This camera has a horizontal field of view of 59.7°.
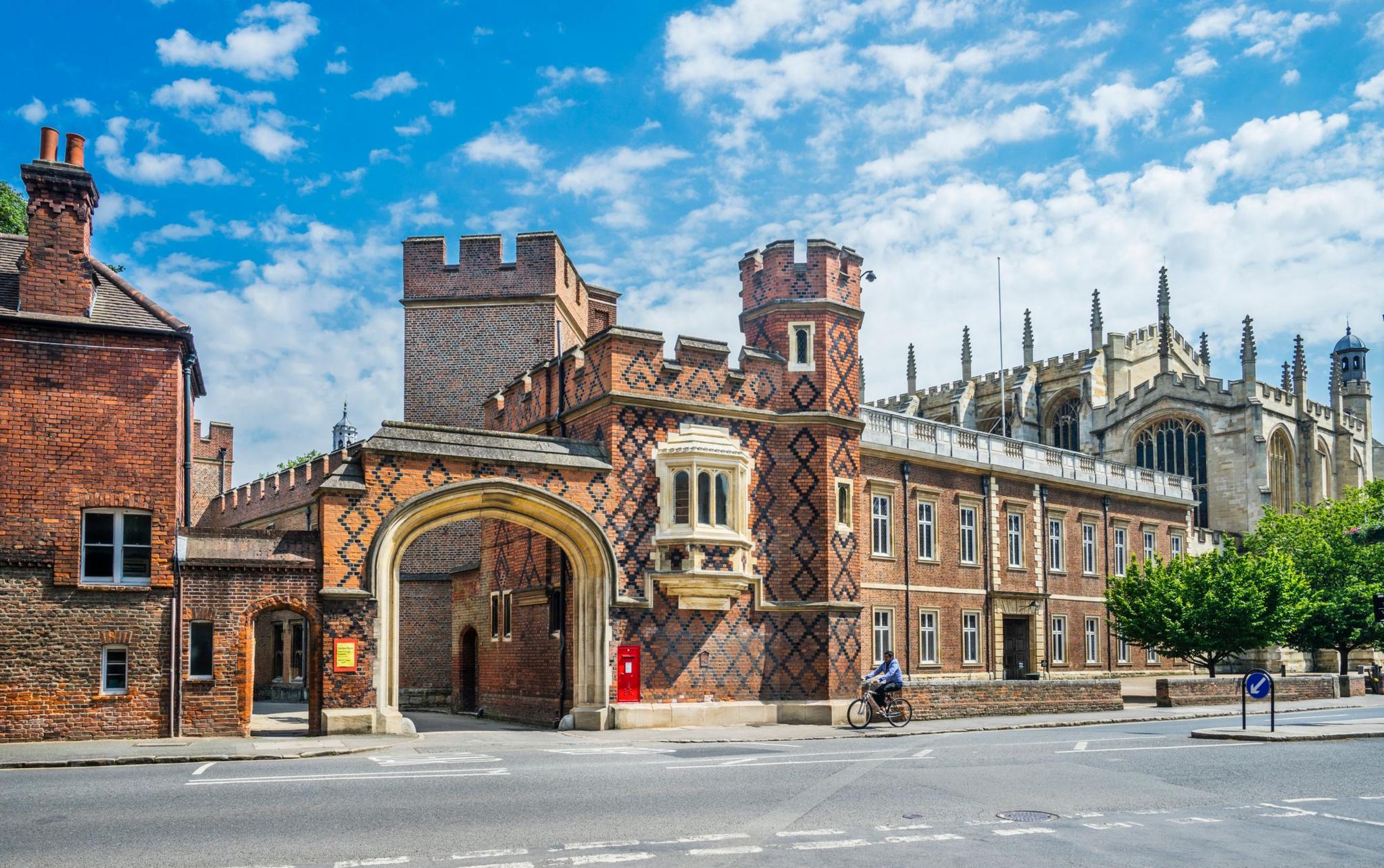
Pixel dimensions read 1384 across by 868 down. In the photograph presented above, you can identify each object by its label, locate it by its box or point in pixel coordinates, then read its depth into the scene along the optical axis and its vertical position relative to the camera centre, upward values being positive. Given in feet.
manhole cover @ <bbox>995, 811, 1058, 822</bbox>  36.86 -8.54
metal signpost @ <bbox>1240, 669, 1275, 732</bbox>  69.27 -8.48
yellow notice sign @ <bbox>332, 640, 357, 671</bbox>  66.90 -6.18
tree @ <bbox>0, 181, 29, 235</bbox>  116.06 +32.61
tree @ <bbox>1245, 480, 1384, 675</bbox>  135.74 -3.30
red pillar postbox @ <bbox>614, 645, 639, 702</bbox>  75.15 -8.24
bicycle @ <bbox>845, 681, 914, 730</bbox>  77.30 -10.83
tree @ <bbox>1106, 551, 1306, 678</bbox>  113.50 -6.46
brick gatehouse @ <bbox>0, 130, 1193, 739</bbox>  65.16 +1.16
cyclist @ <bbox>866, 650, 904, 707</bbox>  77.61 -8.96
